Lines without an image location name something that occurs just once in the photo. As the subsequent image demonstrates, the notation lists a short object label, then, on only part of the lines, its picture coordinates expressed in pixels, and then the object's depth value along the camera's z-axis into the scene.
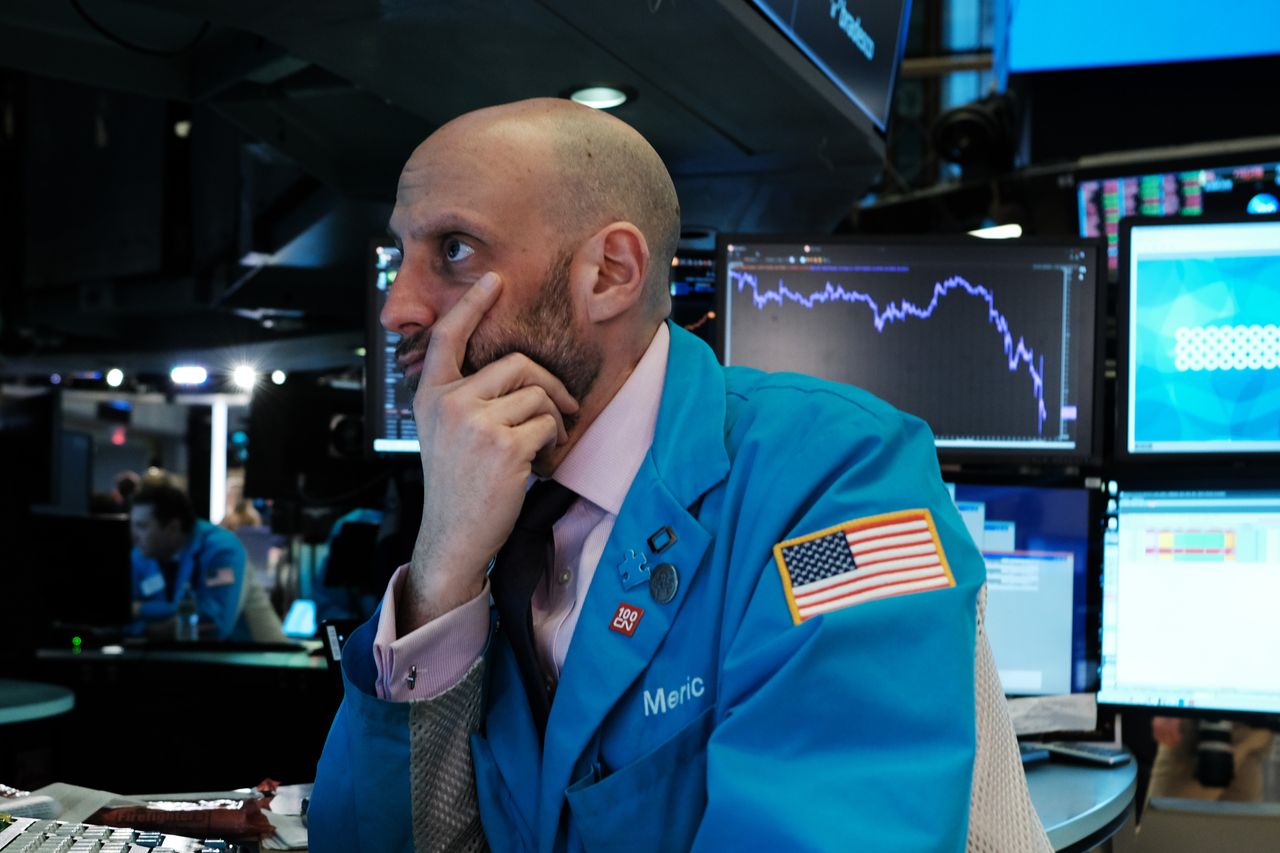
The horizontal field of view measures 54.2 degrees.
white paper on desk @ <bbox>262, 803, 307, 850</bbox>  1.43
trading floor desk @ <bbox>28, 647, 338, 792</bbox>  3.78
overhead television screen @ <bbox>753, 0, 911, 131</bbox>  2.43
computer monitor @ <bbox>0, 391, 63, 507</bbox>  4.48
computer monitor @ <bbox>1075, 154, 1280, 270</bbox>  3.87
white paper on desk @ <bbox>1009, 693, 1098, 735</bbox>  1.92
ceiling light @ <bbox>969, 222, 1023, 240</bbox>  4.42
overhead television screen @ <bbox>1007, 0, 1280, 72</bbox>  4.49
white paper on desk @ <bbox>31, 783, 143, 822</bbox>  1.43
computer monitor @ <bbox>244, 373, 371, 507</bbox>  3.90
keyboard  0.98
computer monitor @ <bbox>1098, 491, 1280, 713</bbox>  1.92
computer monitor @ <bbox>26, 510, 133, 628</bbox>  4.18
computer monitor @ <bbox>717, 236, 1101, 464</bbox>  1.99
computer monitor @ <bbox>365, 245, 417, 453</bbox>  2.13
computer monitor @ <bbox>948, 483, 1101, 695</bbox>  1.97
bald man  0.93
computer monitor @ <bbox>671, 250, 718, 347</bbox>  2.19
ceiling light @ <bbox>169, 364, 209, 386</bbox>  4.60
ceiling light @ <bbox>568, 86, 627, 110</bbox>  2.63
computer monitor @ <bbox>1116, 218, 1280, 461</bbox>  1.96
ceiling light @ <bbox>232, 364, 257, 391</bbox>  4.39
